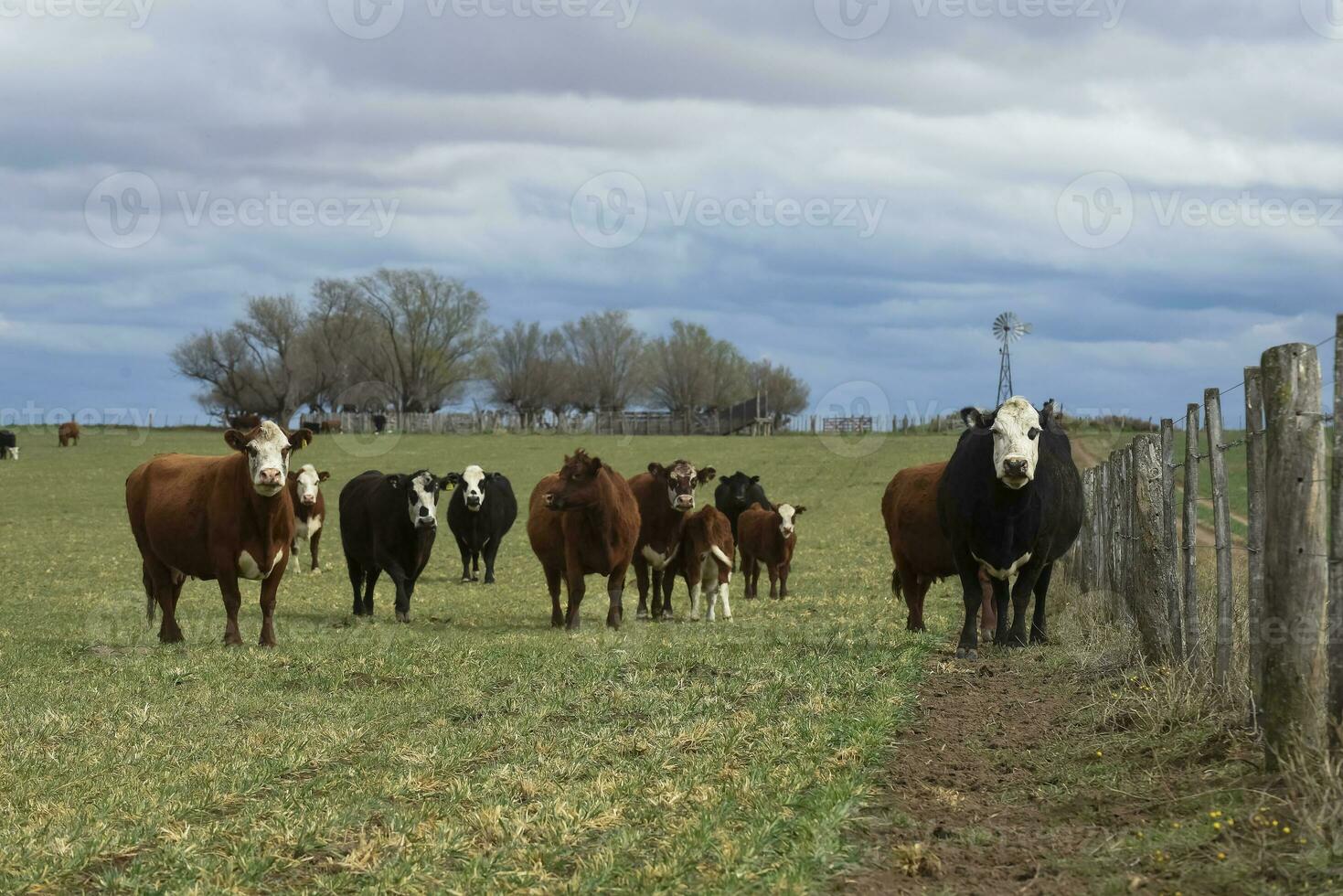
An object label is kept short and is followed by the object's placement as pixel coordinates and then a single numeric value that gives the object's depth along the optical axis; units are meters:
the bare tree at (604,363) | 135.88
